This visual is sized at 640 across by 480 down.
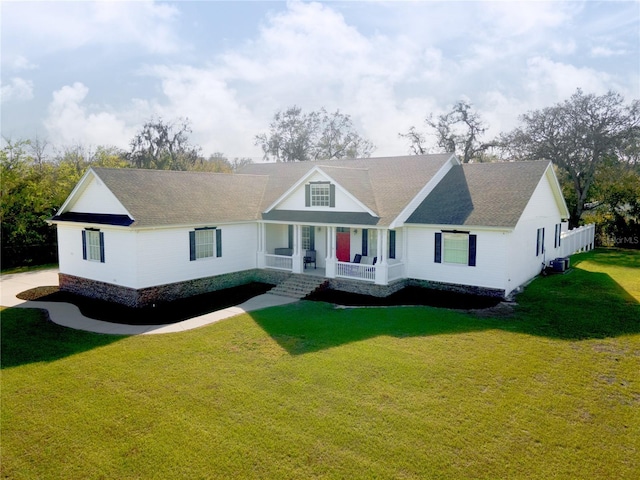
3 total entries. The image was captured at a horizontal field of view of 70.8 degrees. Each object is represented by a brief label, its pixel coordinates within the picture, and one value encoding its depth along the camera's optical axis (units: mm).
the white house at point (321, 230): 18562
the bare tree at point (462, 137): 47438
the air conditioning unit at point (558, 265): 23094
